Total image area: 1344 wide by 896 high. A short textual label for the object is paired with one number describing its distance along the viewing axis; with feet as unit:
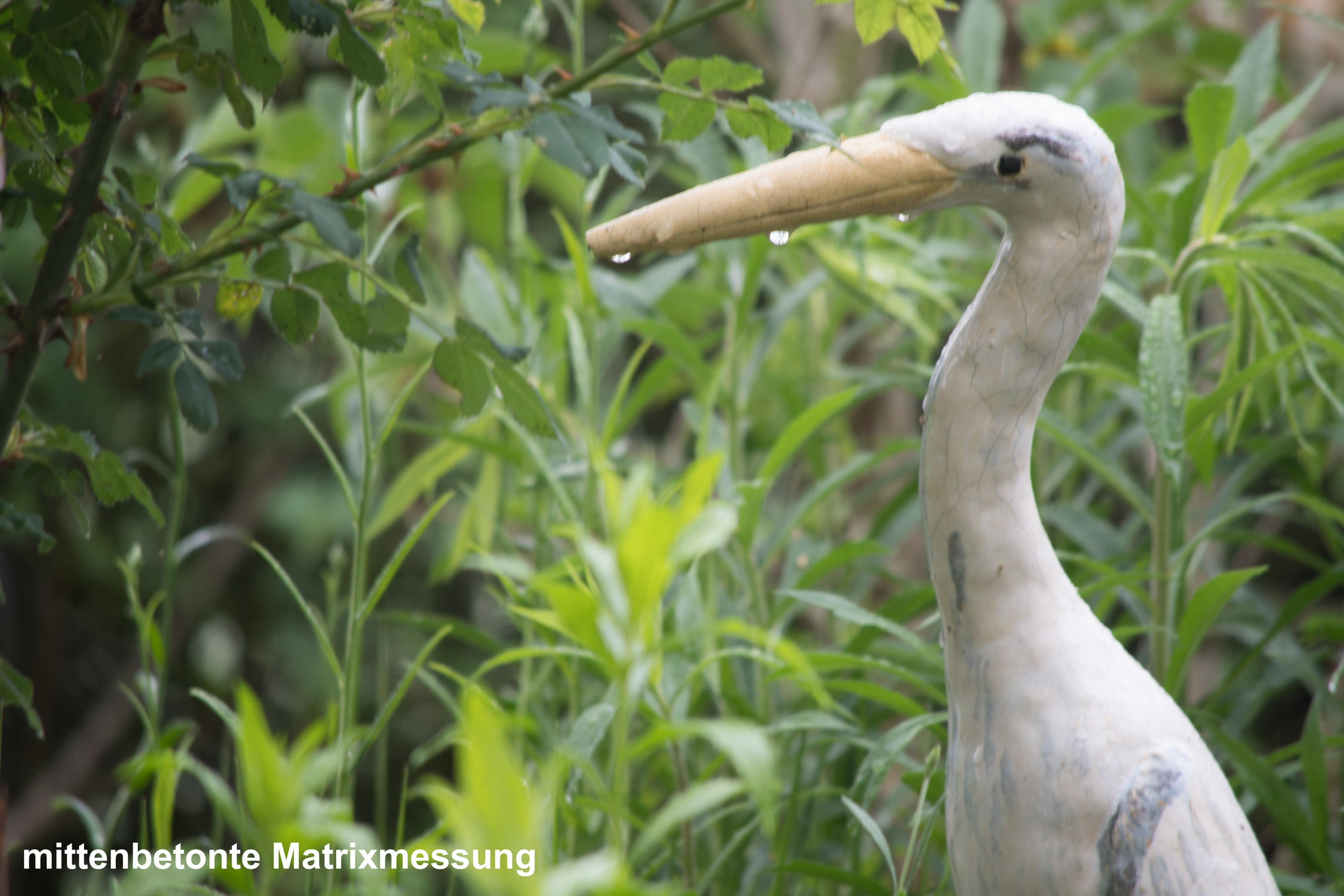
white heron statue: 21.25
